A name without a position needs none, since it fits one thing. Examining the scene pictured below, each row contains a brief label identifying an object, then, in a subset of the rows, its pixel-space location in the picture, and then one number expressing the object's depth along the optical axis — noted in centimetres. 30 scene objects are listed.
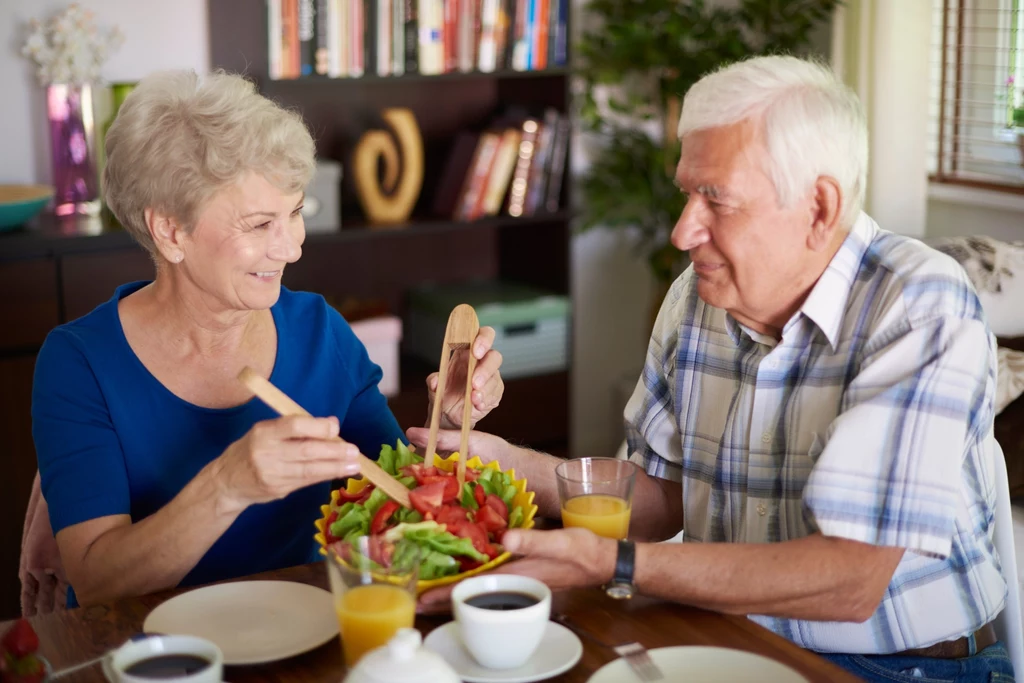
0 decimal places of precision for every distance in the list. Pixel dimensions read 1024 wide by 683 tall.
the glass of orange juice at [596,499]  140
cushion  259
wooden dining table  122
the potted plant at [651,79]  356
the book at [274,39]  320
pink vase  310
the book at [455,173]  367
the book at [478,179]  360
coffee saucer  118
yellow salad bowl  129
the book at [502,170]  360
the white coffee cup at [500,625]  114
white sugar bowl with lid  100
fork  121
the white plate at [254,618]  126
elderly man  134
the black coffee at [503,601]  119
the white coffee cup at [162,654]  107
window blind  316
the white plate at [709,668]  120
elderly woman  161
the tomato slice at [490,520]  139
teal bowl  286
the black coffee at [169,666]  109
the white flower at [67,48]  305
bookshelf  360
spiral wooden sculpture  349
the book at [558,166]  369
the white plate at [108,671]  111
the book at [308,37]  323
